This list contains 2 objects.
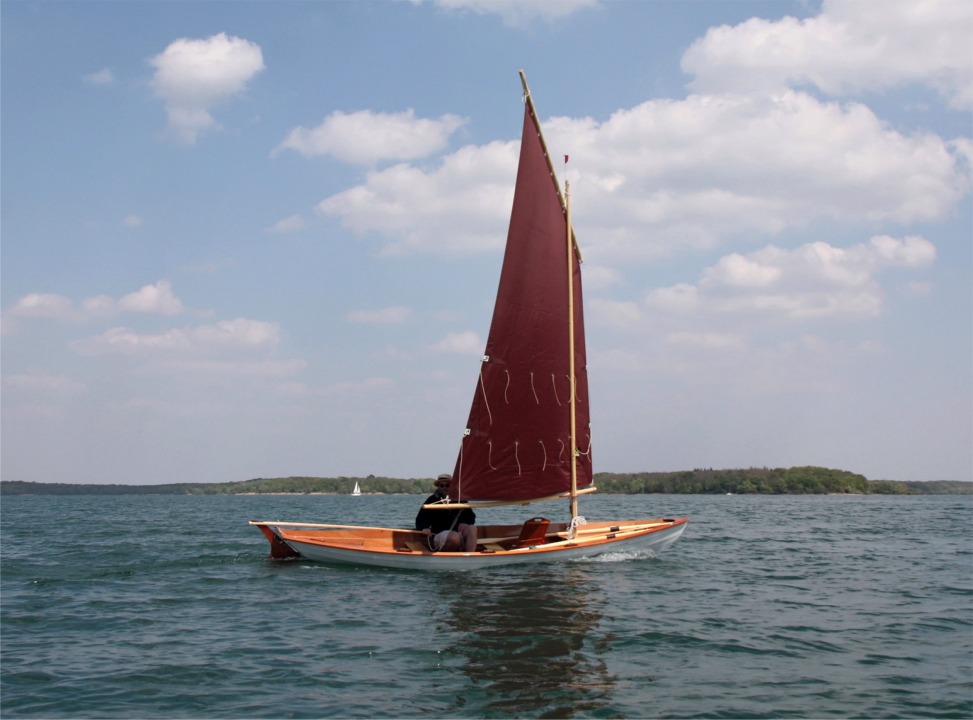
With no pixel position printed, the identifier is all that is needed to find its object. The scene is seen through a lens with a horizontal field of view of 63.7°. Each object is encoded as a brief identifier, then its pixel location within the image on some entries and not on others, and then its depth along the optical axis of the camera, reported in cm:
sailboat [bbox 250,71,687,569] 2097
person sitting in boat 2059
